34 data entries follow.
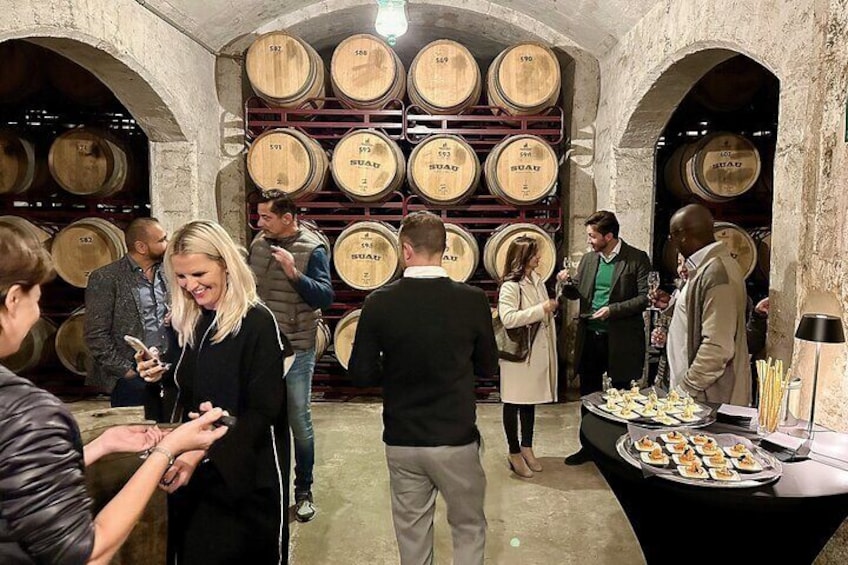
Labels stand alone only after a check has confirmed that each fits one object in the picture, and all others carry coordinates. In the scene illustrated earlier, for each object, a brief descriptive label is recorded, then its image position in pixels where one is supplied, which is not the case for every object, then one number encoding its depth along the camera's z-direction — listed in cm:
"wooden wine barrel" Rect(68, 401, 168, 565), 189
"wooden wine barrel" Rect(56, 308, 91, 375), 539
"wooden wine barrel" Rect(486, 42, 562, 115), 530
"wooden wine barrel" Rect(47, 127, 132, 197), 528
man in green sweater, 420
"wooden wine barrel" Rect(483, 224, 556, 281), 537
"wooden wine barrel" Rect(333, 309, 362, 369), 541
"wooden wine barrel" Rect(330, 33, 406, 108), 531
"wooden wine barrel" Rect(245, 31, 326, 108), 531
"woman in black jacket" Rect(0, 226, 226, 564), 99
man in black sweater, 225
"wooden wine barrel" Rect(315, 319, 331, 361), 533
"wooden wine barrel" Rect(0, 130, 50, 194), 527
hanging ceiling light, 432
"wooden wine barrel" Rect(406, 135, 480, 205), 532
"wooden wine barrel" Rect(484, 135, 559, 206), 533
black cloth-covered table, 190
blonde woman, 182
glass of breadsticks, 229
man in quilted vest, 346
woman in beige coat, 374
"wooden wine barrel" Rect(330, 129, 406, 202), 529
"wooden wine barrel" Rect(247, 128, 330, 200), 531
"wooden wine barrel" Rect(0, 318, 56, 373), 531
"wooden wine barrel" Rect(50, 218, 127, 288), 527
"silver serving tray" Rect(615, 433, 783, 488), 194
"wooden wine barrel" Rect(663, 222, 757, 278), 502
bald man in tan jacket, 276
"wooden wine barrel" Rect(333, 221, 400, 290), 530
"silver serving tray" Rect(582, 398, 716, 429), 248
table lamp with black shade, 219
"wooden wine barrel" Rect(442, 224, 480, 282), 534
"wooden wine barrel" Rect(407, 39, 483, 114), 530
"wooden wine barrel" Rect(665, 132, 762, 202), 496
